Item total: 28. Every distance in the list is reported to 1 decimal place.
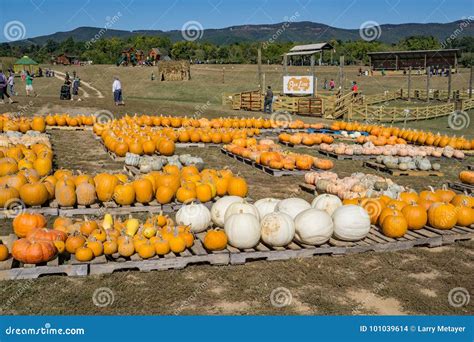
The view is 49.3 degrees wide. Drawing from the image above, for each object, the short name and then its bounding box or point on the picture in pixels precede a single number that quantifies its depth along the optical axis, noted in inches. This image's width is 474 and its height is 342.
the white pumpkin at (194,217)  308.5
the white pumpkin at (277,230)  287.9
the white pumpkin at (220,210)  317.4
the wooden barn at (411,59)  1822.1
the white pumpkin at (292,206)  314.5
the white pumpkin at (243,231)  284.7
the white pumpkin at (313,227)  294.2
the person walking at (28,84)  1250.0
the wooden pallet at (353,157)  639.8
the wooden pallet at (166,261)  260.4
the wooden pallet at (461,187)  472.7
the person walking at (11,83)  1278.3
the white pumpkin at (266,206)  323.0
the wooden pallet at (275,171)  527.7
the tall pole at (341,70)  1217.2
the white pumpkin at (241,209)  302.5
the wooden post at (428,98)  1421.0
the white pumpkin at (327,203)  327.0
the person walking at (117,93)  1092.5
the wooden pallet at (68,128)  810.8
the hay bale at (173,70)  2198.6
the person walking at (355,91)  1286.7
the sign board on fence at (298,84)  1217.9
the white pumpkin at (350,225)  303.0
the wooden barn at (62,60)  3668.1
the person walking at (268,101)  1143.0
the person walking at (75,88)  1353.3
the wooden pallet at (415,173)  544.1
